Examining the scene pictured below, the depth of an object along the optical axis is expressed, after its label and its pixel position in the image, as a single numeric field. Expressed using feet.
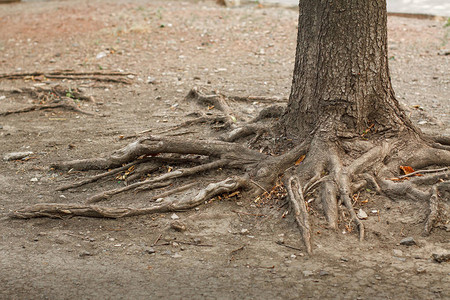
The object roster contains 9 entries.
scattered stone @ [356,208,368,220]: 28.32
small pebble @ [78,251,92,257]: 26.06
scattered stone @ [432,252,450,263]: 24.21
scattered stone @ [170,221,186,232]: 27.94
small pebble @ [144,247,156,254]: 26.32
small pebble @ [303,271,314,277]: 23.61
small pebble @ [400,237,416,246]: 25.79
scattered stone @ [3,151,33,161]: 39.99
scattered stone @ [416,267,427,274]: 23.42
